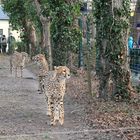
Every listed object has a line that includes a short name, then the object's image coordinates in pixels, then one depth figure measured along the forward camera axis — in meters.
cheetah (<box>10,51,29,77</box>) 26.08
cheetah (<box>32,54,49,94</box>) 16.12
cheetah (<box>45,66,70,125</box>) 11.64
